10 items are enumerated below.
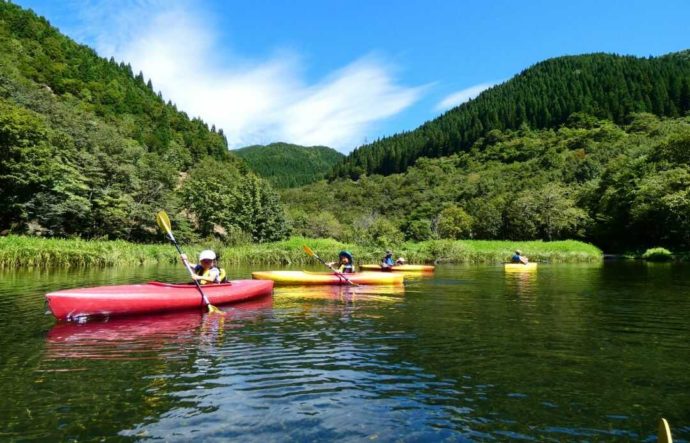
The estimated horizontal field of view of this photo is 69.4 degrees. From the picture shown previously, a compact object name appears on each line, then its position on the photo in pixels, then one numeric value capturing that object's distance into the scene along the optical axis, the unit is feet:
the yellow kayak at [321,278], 56.80
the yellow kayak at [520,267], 83.20
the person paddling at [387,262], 73.22
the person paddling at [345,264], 58.90
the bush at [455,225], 203.41
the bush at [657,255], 122.72
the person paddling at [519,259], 86.43
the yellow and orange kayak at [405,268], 76.02
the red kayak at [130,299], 31.63
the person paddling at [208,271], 40.11
